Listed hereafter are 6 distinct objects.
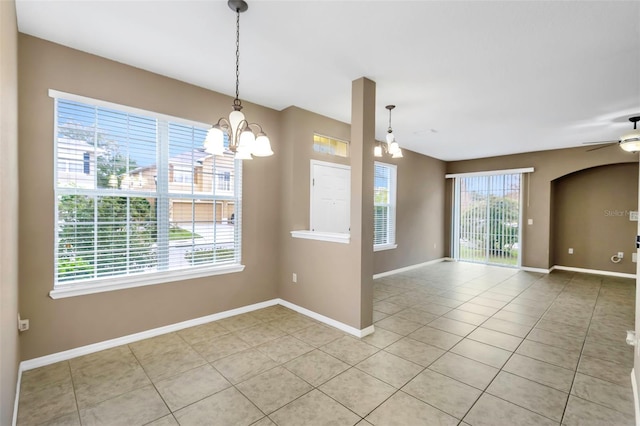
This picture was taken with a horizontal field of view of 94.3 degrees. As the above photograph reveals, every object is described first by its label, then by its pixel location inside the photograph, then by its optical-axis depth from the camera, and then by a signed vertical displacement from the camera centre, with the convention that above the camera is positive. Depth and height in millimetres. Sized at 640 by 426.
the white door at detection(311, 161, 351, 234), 4297 +194
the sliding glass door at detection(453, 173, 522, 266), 6828 -170
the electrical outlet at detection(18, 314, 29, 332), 2349 -943
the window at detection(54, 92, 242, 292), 2629 +97
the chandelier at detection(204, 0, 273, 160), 2066 +507
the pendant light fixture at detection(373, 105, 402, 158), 3666 +787
